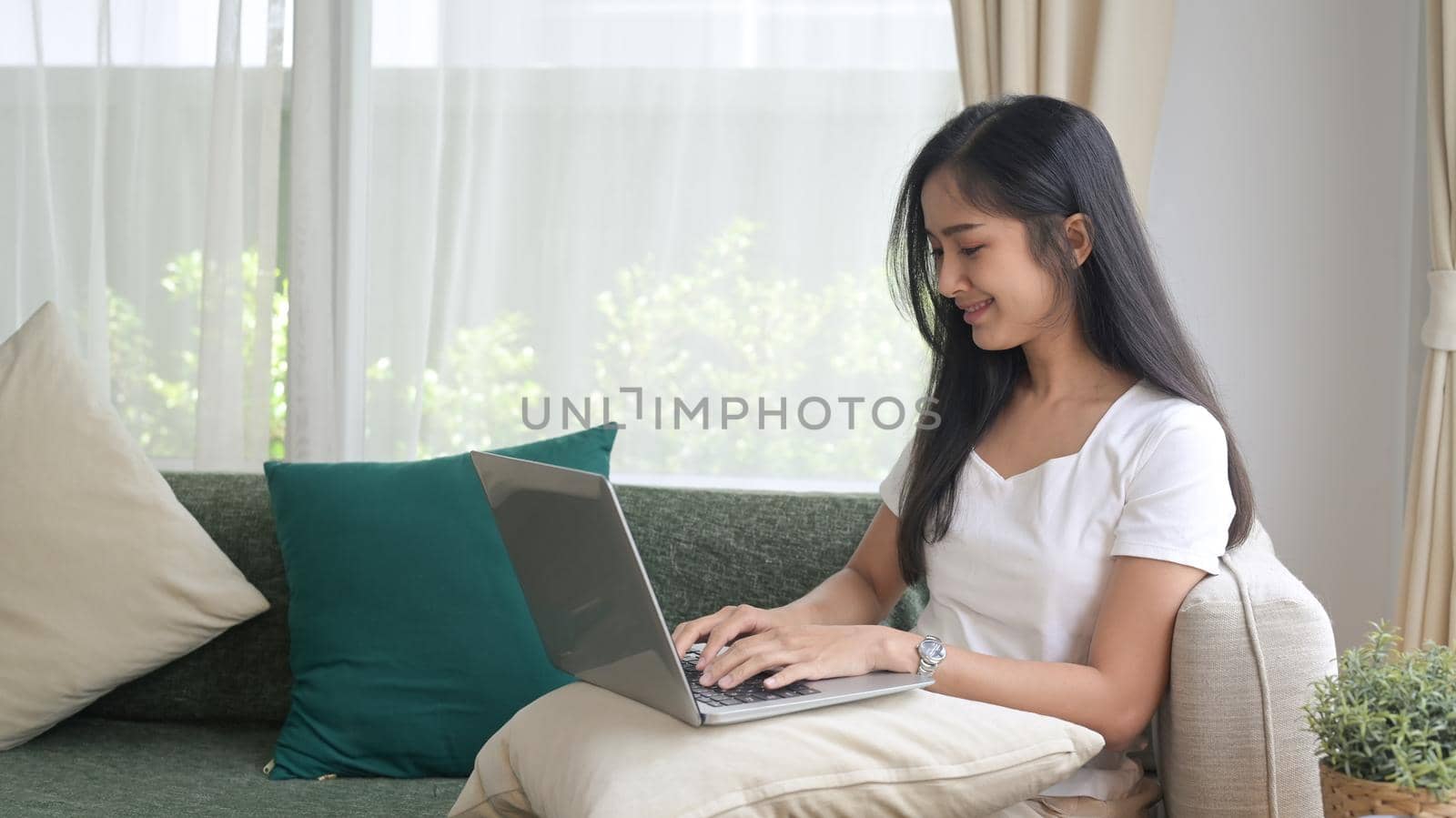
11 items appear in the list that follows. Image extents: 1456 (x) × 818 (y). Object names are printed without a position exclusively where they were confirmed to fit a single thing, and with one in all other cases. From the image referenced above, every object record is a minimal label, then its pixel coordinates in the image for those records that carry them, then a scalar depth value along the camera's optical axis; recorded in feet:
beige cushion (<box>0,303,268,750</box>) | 6.00
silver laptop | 3.48
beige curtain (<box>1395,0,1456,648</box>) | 7.27
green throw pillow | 5.83
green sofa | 6.13
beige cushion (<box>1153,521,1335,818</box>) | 3.99
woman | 4.14
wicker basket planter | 3.06
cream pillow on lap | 3.35
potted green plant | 3.07
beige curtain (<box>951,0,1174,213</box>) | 7.72
